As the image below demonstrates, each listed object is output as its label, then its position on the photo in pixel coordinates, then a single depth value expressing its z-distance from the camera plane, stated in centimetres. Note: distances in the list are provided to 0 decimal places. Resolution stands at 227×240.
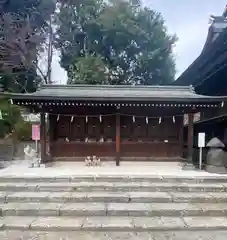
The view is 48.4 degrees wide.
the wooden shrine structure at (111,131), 948
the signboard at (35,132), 947
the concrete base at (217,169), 757
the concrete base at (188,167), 823
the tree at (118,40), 1875
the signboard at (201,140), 802
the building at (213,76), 879
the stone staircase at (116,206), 436
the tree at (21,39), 1652
